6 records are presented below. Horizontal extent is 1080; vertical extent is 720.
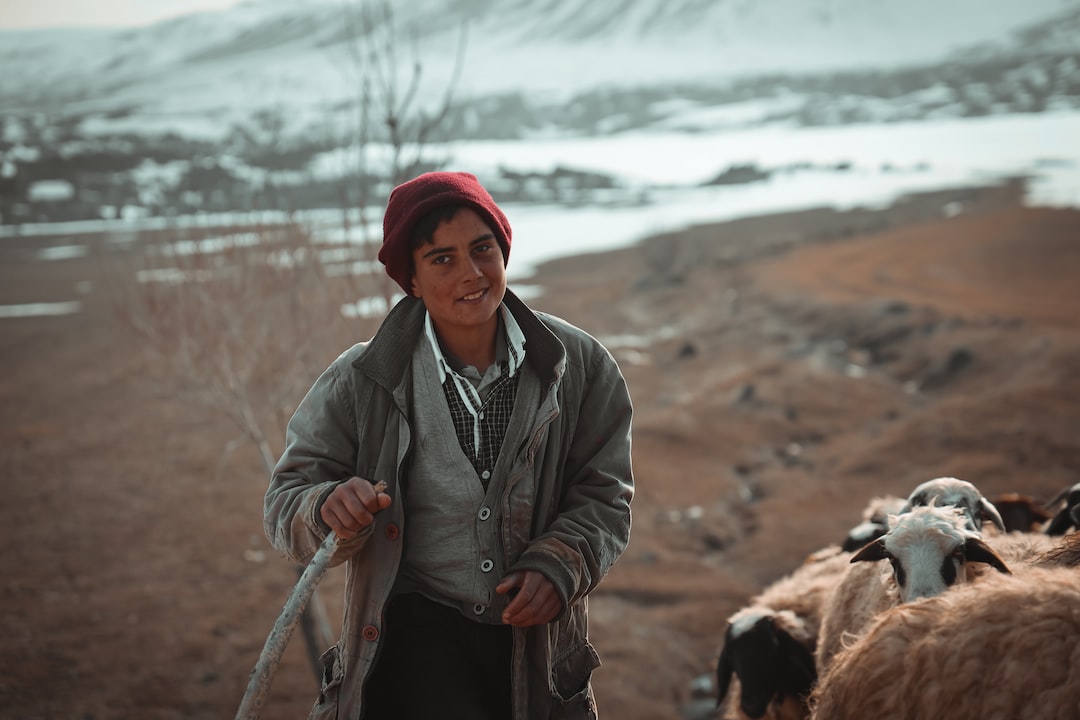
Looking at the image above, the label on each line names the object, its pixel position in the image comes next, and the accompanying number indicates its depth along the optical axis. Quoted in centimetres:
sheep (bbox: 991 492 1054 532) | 502
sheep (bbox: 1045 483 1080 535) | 408
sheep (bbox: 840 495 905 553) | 457
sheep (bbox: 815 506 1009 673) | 323
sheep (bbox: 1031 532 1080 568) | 286
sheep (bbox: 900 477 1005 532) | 392
